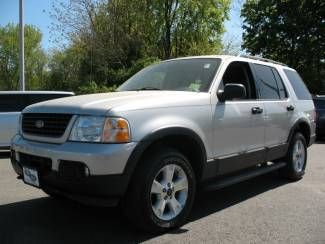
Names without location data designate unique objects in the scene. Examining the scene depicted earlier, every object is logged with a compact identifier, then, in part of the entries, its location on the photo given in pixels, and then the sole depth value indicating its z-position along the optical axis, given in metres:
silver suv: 4.46
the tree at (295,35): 29.53
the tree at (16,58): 62.81
